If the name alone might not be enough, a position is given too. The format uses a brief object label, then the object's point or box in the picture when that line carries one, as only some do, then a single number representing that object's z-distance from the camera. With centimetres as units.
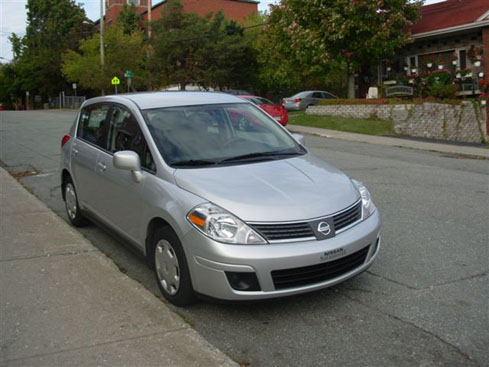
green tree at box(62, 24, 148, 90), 4928
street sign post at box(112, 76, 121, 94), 4474
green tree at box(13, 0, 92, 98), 6725
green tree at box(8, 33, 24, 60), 8956
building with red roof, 2483
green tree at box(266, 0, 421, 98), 2494
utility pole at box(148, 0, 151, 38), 5491
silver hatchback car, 384
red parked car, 2208
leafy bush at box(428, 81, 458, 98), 2395
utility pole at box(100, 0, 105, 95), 4584
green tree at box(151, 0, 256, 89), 4250
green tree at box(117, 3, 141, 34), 6178
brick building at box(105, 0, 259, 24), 6025
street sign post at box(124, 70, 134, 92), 4045
